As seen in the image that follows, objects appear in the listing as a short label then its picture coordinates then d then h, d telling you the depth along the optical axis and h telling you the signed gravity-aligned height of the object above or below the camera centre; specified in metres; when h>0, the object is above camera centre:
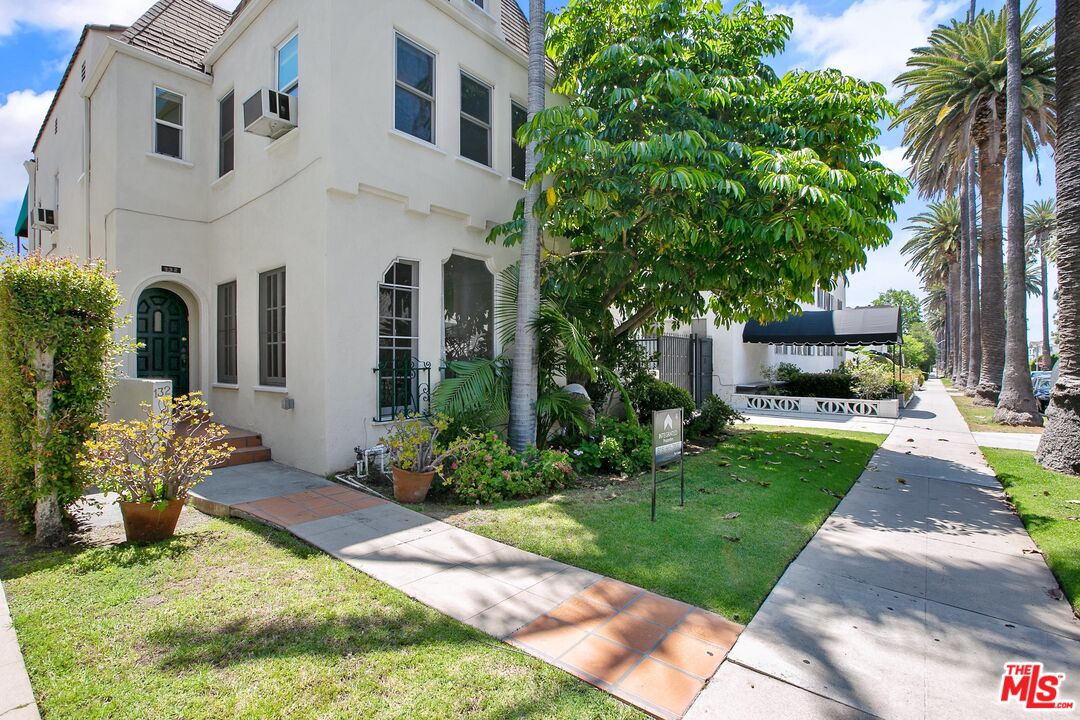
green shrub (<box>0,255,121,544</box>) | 4.63 -0.18
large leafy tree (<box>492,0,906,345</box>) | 6.94 +2.67
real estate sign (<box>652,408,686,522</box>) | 5.89 -0.95
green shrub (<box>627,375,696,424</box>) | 11.23 -0.86
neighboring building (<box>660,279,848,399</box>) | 17.38 -0.15
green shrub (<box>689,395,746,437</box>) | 11.35 -1.36
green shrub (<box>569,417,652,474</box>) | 8.06 -1.46
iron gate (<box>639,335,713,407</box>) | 15.22 -0.16
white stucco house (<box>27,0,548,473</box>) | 7.50 +2.71
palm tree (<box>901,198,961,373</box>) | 35.34 +7.79
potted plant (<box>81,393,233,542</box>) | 4.85 -1.03
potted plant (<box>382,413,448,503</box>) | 6.45 -1.28
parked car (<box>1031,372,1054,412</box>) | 18.14 -1.22
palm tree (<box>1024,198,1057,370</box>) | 42.75 +10.58
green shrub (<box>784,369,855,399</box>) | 19.12 -1.09
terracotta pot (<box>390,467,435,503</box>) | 6.43 -1.56
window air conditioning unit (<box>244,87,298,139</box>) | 7.75 +3.67
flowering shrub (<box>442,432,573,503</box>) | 6.57 -1.48
